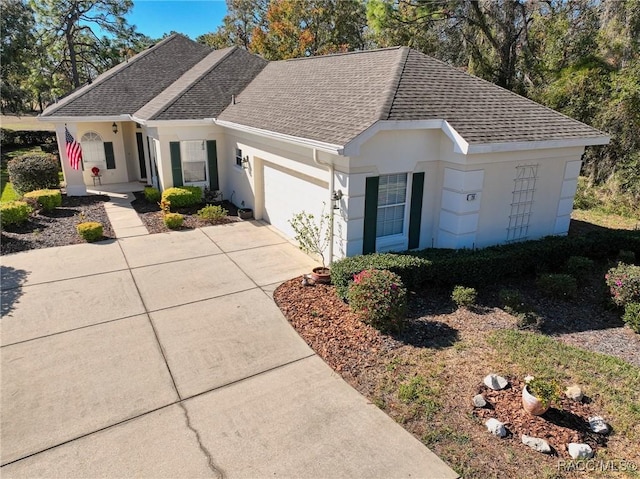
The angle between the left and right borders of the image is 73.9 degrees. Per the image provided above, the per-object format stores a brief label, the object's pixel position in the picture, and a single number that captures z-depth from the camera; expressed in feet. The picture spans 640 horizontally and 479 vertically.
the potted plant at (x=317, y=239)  31.27
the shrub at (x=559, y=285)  29.45
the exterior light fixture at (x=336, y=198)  30.68
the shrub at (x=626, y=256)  34.94
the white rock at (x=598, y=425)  17.35
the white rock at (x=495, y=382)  19.71
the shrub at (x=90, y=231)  39.01
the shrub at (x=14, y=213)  40.37
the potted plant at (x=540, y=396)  17.46
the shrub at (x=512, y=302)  27.66
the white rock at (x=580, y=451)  16.08
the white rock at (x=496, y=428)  17.11
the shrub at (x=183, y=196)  48.11
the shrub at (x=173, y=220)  43.16
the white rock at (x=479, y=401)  18.62
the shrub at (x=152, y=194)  51.93
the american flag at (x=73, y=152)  51.83
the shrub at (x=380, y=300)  23.75
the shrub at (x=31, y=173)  53.11
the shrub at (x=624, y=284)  27.14
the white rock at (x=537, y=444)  16.33
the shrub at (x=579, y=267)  31.99
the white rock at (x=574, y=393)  19.12
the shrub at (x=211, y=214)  45.64
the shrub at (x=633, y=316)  25.94
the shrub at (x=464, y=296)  27.58
